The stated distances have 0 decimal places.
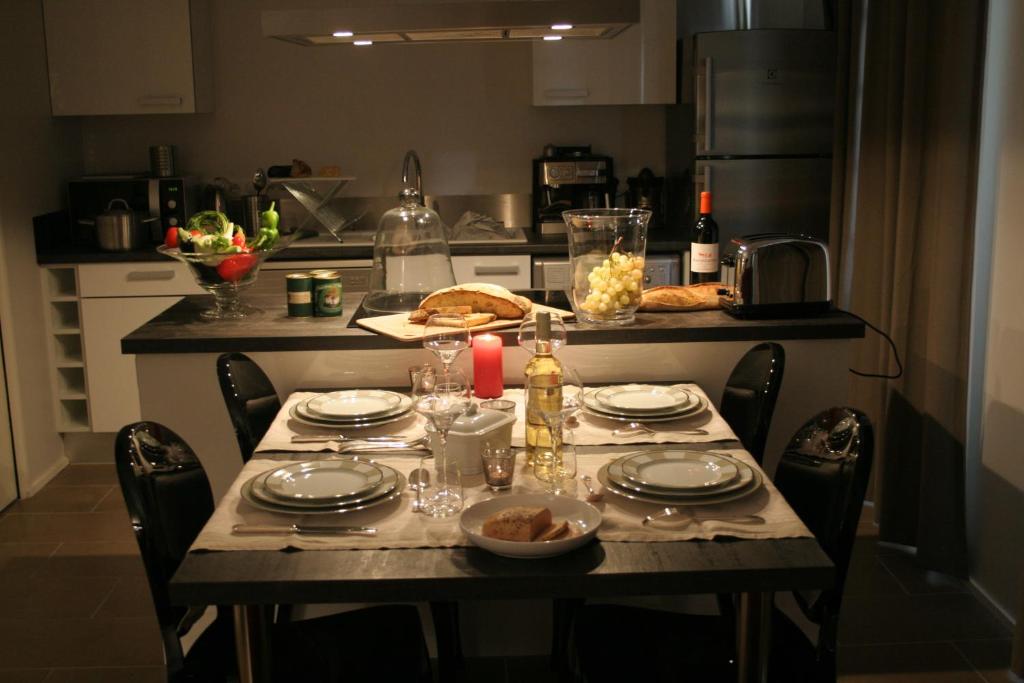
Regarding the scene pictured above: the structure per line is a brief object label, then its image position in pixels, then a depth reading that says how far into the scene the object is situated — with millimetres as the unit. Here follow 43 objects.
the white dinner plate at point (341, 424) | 2322
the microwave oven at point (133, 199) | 4629
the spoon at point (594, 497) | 1913
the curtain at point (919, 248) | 3176
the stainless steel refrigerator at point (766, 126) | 4191
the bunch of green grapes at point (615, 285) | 2662
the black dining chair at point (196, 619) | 1955
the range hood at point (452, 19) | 2492
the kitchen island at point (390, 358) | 2662
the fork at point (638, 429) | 2275
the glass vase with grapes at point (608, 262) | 2668
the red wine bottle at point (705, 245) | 2801
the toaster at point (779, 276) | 2664
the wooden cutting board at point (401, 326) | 2621
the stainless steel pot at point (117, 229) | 4473
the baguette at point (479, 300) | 2732
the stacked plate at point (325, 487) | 1859
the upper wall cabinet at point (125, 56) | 4500
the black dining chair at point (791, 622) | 1937
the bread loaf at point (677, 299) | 2811
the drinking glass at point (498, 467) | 1933
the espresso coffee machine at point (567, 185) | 4723
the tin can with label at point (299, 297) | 2867
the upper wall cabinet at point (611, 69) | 4570
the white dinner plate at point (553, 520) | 1664
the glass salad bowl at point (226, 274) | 2760
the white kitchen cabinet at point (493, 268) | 4449
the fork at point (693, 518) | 1801
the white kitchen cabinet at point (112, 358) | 4461
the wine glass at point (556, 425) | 1995
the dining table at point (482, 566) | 1633
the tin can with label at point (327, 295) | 2865
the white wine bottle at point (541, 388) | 2061
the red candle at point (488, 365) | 2471
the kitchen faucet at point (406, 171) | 3149
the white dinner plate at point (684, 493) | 1872
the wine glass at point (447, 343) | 2316
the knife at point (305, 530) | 1780
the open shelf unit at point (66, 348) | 4457
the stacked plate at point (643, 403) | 2354
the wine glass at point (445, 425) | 1885
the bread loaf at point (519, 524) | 1687
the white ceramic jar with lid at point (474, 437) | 2006
